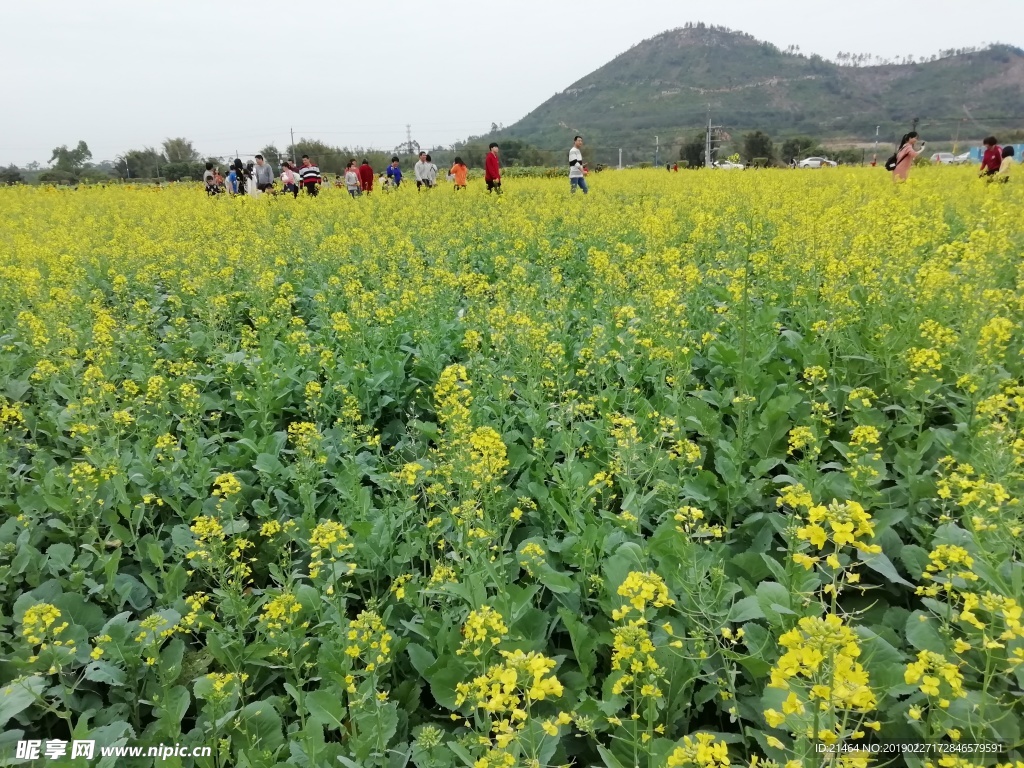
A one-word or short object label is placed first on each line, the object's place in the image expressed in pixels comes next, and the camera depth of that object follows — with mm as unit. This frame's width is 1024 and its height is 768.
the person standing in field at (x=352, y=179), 19297
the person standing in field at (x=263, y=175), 18281
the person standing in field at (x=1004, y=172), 12430
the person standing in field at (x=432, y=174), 20594
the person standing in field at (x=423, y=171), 20133
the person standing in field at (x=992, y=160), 13859
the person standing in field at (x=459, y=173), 18703
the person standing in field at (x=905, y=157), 13117
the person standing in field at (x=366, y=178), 19262
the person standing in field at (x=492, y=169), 17156
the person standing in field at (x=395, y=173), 21656
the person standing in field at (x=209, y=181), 19891
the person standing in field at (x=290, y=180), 19625
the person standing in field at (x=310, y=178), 18703
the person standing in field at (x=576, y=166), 16294
